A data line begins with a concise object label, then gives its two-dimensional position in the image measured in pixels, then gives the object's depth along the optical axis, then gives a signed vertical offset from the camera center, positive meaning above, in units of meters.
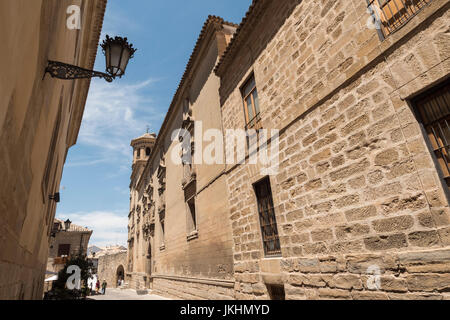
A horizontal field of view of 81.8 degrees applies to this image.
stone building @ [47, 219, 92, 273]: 24.75 +2.69
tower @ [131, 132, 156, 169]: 31.61 +13.49
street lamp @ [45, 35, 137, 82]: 3.49 +2.65
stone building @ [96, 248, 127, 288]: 32.25 -0.18
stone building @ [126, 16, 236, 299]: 8.16 +2.35
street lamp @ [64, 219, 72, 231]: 14.63 +2.55
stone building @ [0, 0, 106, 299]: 1.61 +1.23
